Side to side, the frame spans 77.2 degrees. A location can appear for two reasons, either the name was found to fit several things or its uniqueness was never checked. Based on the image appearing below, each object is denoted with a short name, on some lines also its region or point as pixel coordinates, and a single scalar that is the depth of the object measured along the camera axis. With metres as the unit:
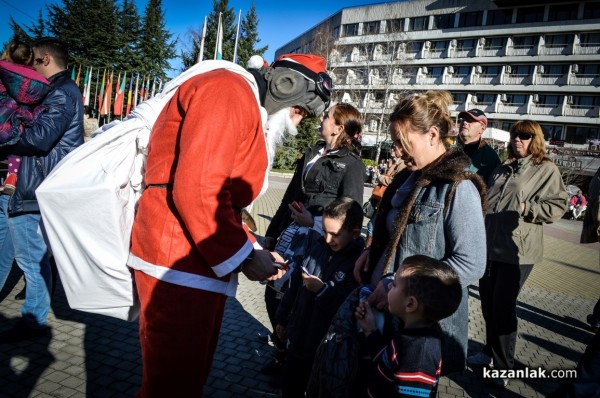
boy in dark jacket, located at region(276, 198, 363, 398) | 2.39
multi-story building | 39.22
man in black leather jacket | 2.99
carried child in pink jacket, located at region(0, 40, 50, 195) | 2.76
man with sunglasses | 4.32
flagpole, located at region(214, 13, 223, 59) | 13.56
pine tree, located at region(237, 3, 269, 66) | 38.90
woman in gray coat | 3.50
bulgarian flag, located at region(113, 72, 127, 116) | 25.25
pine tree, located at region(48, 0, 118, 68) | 35.50
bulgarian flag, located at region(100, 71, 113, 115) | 25.28
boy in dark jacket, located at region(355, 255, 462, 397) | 1.67
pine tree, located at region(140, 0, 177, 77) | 38.03
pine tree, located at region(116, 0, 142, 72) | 36.88
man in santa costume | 1.48
